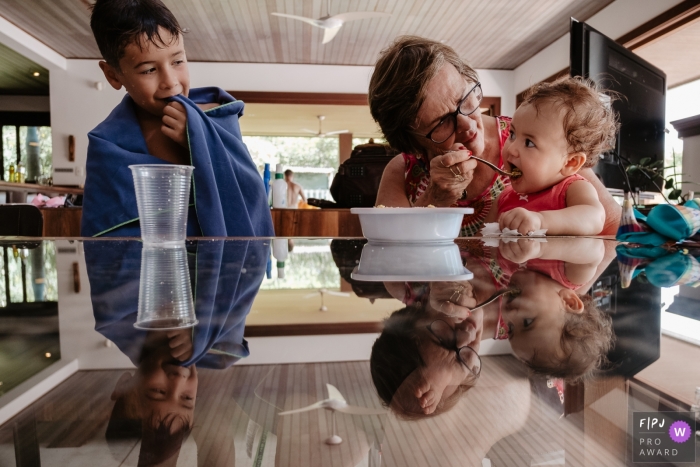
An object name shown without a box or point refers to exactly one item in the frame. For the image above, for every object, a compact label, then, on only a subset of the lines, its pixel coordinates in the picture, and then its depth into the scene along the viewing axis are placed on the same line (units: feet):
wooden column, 31.59
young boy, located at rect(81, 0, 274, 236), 3.32
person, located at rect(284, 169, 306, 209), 21.90
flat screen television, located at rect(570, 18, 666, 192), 6.41
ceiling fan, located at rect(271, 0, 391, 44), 13.26
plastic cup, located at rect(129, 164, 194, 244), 2.13
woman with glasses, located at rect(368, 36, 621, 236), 3.86
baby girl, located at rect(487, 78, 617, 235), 3.82
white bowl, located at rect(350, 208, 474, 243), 2.18
